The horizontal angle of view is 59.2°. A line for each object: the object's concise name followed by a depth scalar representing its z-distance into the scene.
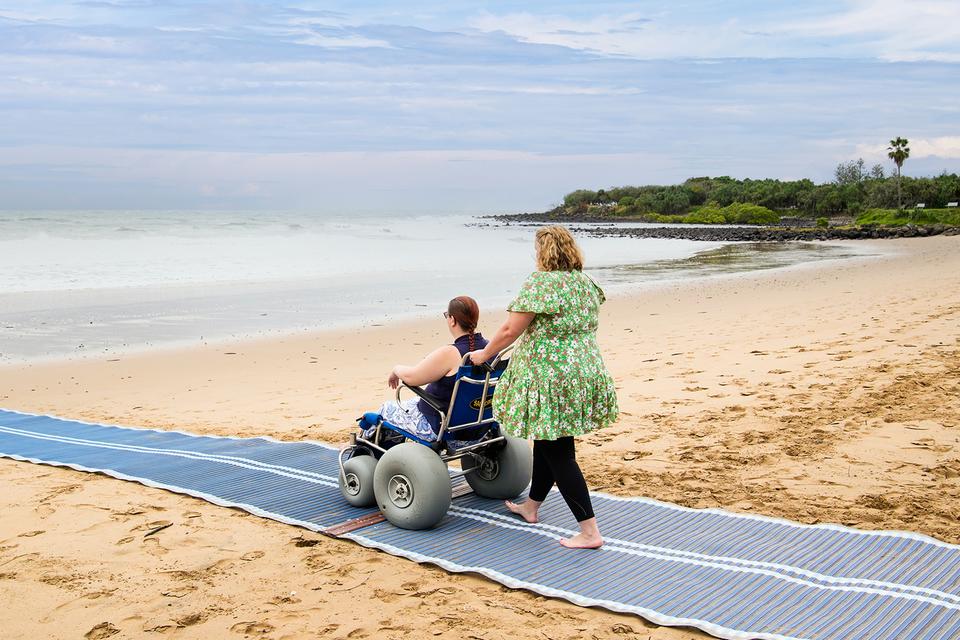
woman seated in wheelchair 4.27
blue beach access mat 3.37
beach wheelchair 4.29
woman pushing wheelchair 3.89
